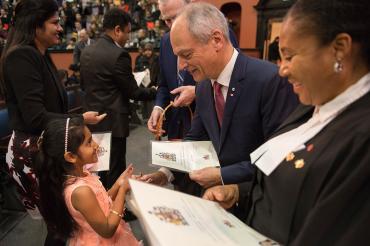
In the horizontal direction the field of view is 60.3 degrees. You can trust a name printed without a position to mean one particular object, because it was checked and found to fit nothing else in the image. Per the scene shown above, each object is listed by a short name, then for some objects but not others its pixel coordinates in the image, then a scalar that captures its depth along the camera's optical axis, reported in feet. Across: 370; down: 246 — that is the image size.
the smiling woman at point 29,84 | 5.41
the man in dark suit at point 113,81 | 8.39
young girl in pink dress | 4.58
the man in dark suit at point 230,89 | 3.98
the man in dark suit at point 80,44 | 26.12
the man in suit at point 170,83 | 6.79
